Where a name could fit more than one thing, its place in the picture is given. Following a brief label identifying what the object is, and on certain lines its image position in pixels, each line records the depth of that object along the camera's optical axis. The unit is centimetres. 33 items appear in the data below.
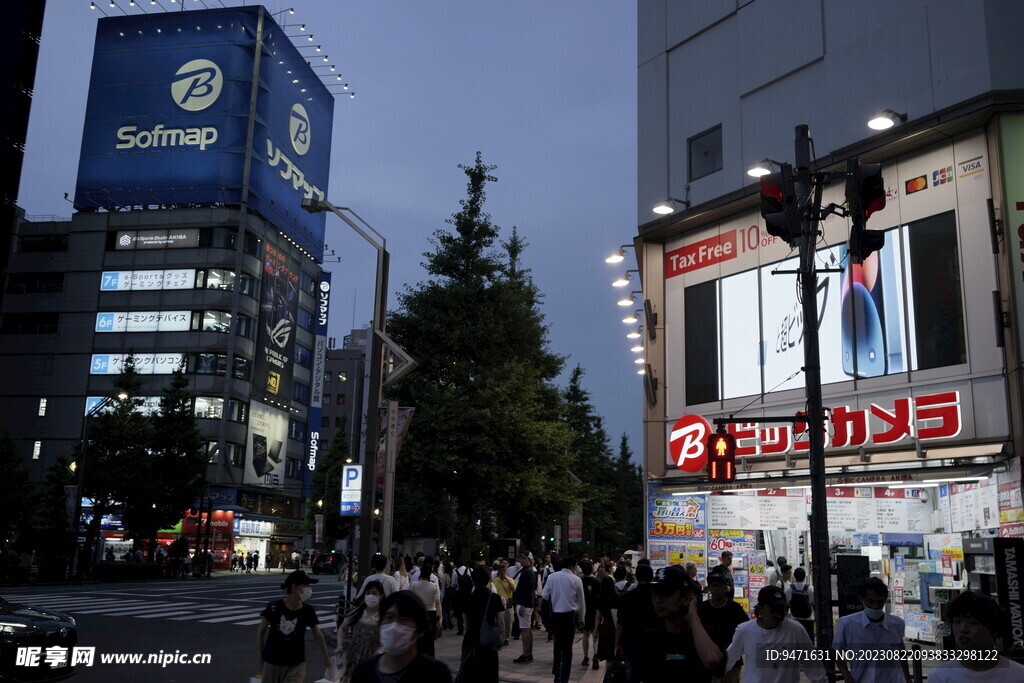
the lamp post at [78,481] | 4144
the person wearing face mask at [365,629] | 930
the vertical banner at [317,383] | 8281
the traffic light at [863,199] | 955
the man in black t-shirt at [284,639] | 847
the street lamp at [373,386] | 1451
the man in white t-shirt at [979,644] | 442
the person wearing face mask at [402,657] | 420
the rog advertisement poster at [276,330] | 7369
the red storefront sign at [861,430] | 1505
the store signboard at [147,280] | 7050
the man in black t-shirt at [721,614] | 756
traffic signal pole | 927
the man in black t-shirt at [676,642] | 521
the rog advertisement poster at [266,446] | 7271
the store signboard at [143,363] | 6962
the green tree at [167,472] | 4869
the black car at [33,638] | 1169
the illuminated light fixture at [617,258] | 1998
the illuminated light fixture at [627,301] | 2208
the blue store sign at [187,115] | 7225
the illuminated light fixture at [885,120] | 1593
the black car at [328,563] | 6328
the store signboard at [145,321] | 7006
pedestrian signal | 1259
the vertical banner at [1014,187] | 1425
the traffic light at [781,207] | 1022
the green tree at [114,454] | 4759
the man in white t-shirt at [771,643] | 641
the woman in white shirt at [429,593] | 1349
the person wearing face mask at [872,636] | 681
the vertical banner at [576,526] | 3209
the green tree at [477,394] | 2983
